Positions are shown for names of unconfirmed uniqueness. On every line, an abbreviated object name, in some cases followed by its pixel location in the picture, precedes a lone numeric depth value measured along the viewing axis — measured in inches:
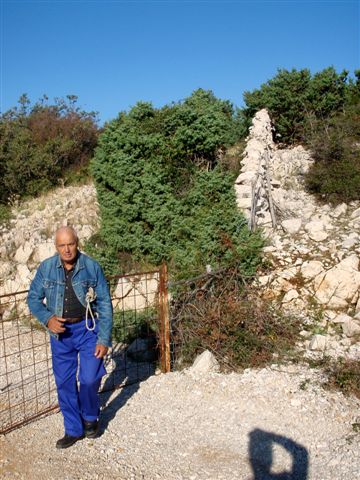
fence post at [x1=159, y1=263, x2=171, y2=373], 199.0
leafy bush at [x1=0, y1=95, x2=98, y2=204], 499.5
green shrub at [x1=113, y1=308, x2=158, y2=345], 262.0
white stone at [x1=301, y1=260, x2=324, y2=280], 274.1
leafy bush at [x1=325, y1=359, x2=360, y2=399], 183.3
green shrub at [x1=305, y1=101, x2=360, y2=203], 343.3
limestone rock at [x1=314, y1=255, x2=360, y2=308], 262.4
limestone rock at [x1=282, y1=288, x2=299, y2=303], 267.3
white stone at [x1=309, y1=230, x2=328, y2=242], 299.0
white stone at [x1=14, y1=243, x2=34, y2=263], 383.2
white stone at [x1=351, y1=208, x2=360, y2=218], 321.7
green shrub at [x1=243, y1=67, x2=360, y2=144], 495.5
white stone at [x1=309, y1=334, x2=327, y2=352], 222.9
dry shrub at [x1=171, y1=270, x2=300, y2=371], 212.7
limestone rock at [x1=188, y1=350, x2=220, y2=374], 205.3
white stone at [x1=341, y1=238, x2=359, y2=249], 285.9
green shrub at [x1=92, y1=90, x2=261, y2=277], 316.5
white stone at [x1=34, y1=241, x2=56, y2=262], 382.3
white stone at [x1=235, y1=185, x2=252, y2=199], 326.6
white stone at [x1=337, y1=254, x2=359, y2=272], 268.2
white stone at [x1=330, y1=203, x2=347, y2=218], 328.8
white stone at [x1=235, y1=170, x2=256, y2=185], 337.1
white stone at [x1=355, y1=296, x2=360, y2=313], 254.1
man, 145.2
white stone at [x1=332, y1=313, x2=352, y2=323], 247.1
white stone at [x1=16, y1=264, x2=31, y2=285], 362.9
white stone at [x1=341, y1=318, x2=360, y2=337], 236.5
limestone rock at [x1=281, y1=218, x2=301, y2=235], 310.4
